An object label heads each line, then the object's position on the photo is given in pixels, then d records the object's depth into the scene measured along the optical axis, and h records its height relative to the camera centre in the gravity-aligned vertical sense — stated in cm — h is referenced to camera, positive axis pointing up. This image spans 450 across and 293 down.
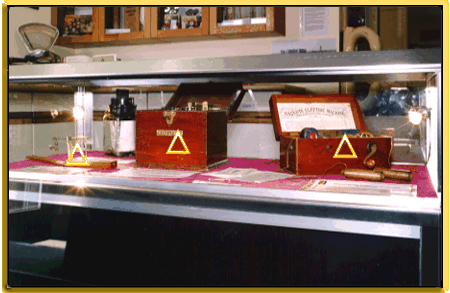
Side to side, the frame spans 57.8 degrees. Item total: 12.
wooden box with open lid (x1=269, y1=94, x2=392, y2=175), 117 -1
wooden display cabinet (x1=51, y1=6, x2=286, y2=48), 276 +77
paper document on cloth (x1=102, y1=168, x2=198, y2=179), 119 -11
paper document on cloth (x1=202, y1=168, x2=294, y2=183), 116 -12
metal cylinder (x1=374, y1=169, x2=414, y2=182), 109 -10
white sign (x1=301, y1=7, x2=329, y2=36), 292 +84
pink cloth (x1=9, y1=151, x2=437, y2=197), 104 -12
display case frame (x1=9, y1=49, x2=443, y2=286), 93 -14
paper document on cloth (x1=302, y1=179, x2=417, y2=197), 97 -13
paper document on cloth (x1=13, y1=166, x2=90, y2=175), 129 -11
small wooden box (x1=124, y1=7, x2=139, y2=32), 306 +90
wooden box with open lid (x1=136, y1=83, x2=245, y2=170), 124 +0
